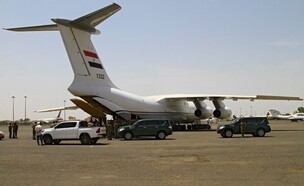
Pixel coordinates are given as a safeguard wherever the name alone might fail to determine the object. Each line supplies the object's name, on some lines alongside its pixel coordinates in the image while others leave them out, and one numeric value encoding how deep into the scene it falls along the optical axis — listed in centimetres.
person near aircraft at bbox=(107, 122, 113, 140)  3430
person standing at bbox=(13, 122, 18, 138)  3925
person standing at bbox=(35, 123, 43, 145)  2843
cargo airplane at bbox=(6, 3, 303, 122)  3816
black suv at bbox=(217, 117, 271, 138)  3384
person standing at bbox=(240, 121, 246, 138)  3378
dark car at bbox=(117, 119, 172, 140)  3262
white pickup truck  2809
